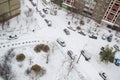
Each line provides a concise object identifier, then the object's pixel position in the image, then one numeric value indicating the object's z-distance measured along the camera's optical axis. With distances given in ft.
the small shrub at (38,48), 96.21
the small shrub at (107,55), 93.08
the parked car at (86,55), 97.03
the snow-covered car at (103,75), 91.31
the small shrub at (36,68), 88.25
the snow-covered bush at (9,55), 89.52
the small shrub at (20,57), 90.95
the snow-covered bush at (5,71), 83.56
